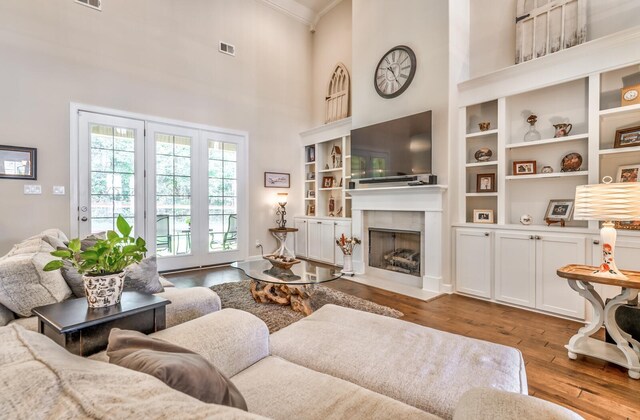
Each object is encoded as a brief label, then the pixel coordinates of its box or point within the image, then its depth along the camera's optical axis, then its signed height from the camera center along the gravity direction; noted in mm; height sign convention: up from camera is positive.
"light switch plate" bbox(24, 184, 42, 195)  3541 +203
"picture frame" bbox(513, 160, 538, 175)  3262 +447
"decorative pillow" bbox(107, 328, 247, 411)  611 -367
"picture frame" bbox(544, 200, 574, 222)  3016 -26
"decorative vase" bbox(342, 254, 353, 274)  4477 -866
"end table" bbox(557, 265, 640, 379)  1878 -814
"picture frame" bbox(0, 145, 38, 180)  3424 +512
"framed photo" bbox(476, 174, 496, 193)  3547 +300
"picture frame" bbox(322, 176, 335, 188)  5766 +502
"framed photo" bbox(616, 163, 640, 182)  2631 +311
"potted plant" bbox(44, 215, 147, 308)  1144 -229
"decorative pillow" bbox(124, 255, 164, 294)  1795 -448
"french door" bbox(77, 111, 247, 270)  4016 +316
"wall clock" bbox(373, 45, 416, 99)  3959 +1889
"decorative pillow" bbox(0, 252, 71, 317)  1269 -350
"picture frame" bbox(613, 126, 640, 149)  2633 +636
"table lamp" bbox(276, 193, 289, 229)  5801 -66
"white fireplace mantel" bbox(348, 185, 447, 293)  3562 -26
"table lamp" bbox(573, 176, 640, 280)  1841 +4
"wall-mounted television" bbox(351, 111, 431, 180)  3709 +804
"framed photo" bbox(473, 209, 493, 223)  3533 -103
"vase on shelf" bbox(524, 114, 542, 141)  3262 +845
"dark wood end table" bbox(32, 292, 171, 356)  1048 -430
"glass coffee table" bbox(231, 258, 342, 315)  2742 -675
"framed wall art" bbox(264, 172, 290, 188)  5688 +527
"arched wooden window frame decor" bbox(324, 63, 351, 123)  5555 +2151
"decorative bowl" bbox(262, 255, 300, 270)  2986 -560
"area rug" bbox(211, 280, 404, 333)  2723 -1014
